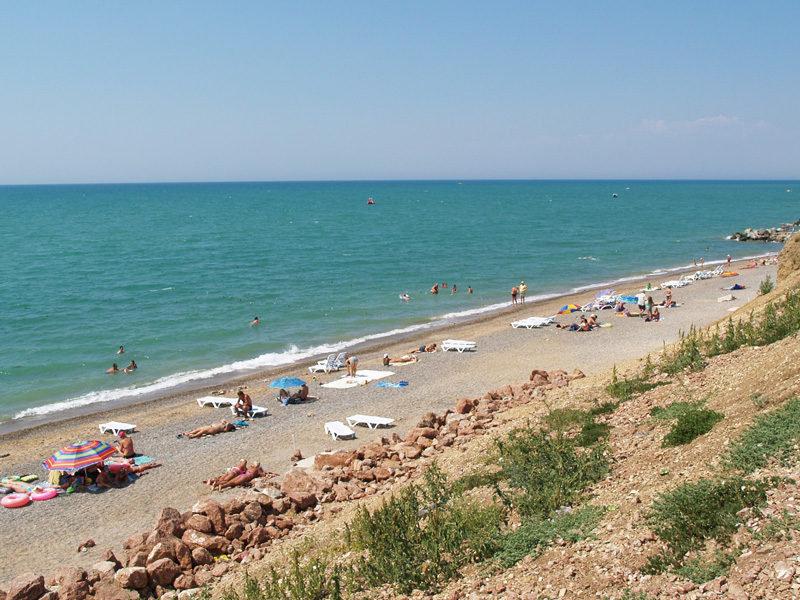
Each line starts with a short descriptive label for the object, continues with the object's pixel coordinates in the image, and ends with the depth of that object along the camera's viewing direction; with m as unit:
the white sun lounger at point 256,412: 21.67
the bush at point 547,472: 9.10
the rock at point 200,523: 11.47
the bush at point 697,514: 6.85
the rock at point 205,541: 11.12
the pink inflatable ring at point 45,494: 15.98
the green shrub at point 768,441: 7.83
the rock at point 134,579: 10.20
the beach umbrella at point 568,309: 36.33
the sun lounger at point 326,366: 27.33
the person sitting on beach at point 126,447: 17.98
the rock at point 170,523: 11.35
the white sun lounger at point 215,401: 23.12
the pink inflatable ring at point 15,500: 15.57
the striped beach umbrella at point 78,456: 16.17
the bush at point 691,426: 9.57
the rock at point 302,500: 12.67
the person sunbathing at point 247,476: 15.43
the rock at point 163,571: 10.37
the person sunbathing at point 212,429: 19.91
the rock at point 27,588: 10.02
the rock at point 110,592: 10.00
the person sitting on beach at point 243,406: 21.64
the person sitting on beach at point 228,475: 15.51
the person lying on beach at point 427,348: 29.56
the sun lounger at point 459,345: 29.09
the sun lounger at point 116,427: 20.73
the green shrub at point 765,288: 19.09
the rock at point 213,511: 11.64
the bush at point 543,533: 7.95
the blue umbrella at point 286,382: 22.57
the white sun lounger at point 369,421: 19.20
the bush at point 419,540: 8.25
